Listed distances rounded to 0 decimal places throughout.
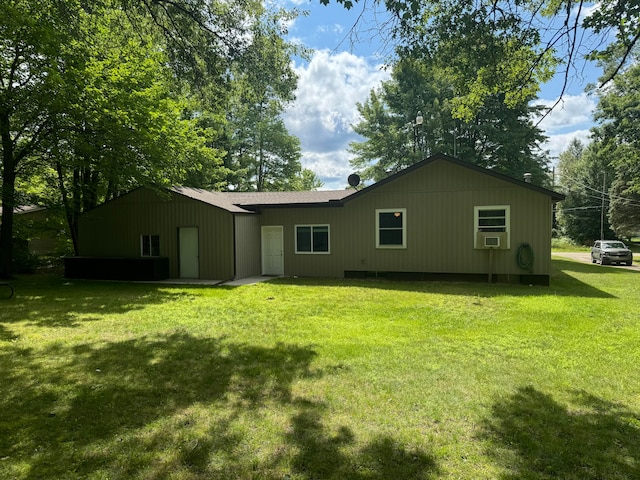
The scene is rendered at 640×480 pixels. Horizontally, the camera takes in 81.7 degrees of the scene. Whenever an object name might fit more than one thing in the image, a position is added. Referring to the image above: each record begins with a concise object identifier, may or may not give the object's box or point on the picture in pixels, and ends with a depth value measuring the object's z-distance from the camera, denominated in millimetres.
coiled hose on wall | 11148
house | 11320
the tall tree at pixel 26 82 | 9391
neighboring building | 14453
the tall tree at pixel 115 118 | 10720
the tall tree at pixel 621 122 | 20359
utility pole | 34000
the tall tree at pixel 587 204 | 37153
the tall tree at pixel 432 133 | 24125
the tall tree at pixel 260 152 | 28984
